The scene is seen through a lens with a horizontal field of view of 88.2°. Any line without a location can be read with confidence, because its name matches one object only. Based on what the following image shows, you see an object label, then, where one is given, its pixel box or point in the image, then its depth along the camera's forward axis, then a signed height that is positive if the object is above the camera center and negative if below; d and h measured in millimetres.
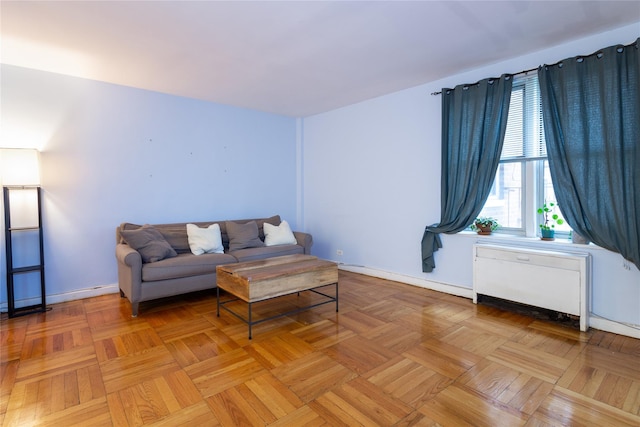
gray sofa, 3125 -564
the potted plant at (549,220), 3051 -149
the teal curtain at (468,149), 3224 +575
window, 3111 +350
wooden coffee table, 2652 -611
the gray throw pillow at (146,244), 3330 -380
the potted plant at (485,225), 3441 -213
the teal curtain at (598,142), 2498 +501
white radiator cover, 2688 -649
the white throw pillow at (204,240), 3830 -393
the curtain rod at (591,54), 2445 +1206
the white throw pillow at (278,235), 4430 -393
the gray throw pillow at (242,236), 4191 -380
